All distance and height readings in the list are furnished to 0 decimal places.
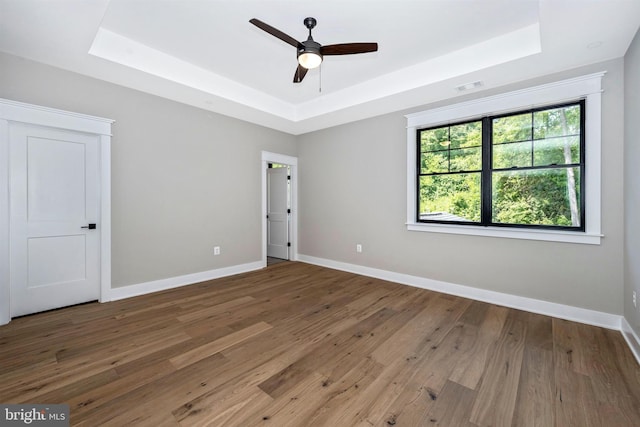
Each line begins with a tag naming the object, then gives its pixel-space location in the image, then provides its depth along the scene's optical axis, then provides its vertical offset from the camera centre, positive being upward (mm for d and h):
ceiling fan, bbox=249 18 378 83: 2350 +1483
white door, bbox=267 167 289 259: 5824 -10
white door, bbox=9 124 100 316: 2840 -79
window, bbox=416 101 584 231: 2973 +537
